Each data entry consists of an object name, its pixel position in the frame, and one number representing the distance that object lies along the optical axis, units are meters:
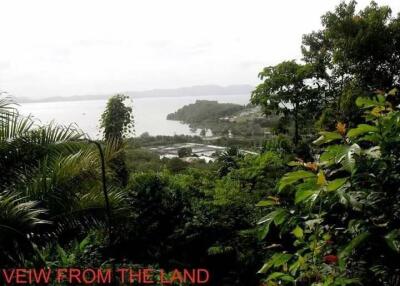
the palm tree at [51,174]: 3.29
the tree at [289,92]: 9.63
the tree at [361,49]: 7.99
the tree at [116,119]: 9.07
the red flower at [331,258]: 1.39
